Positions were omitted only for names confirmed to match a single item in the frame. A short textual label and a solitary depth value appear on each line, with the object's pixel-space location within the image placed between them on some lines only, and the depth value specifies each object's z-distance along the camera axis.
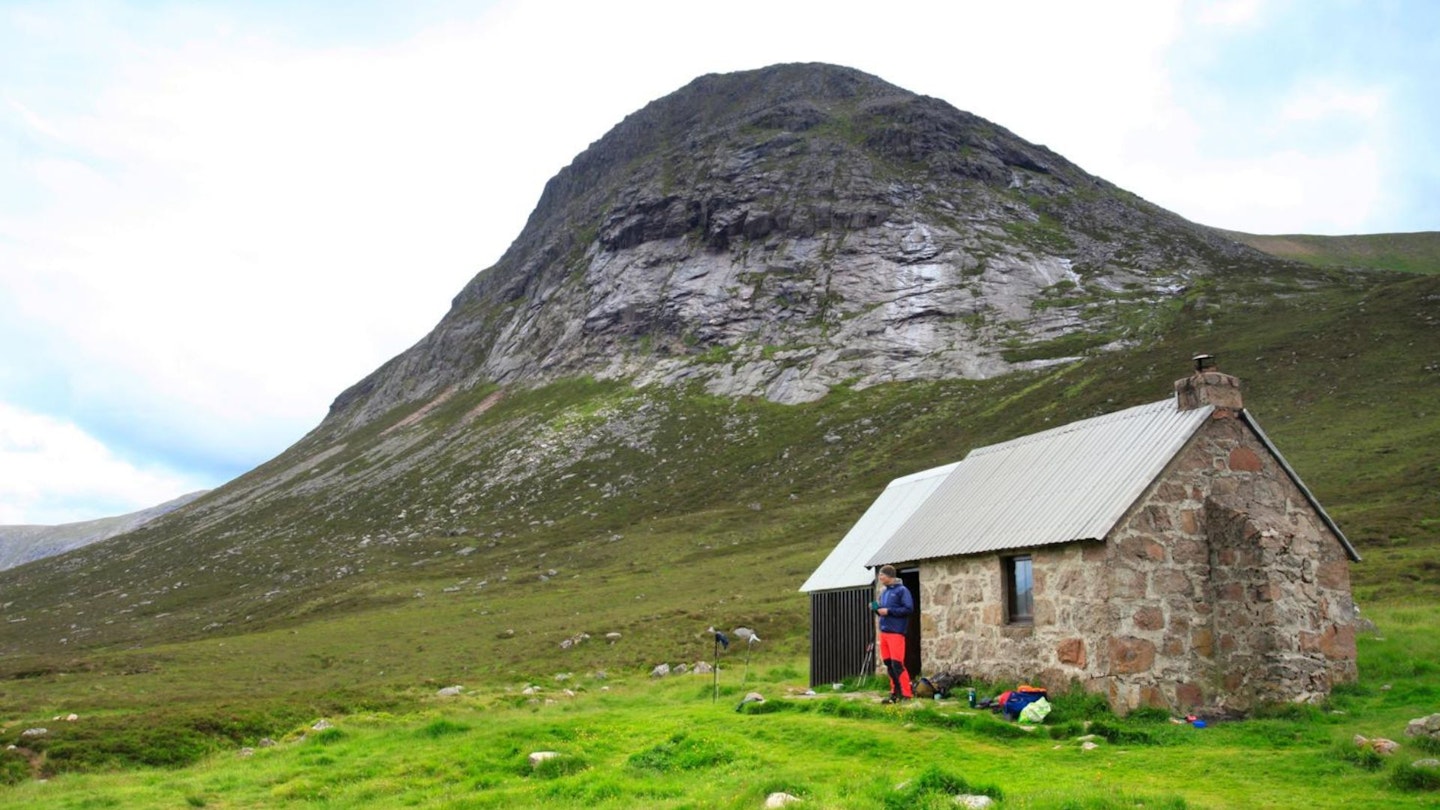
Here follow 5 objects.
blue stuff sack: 17.31
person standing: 19.58
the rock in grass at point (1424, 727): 13.24
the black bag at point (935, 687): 19.92
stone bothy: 17.62
